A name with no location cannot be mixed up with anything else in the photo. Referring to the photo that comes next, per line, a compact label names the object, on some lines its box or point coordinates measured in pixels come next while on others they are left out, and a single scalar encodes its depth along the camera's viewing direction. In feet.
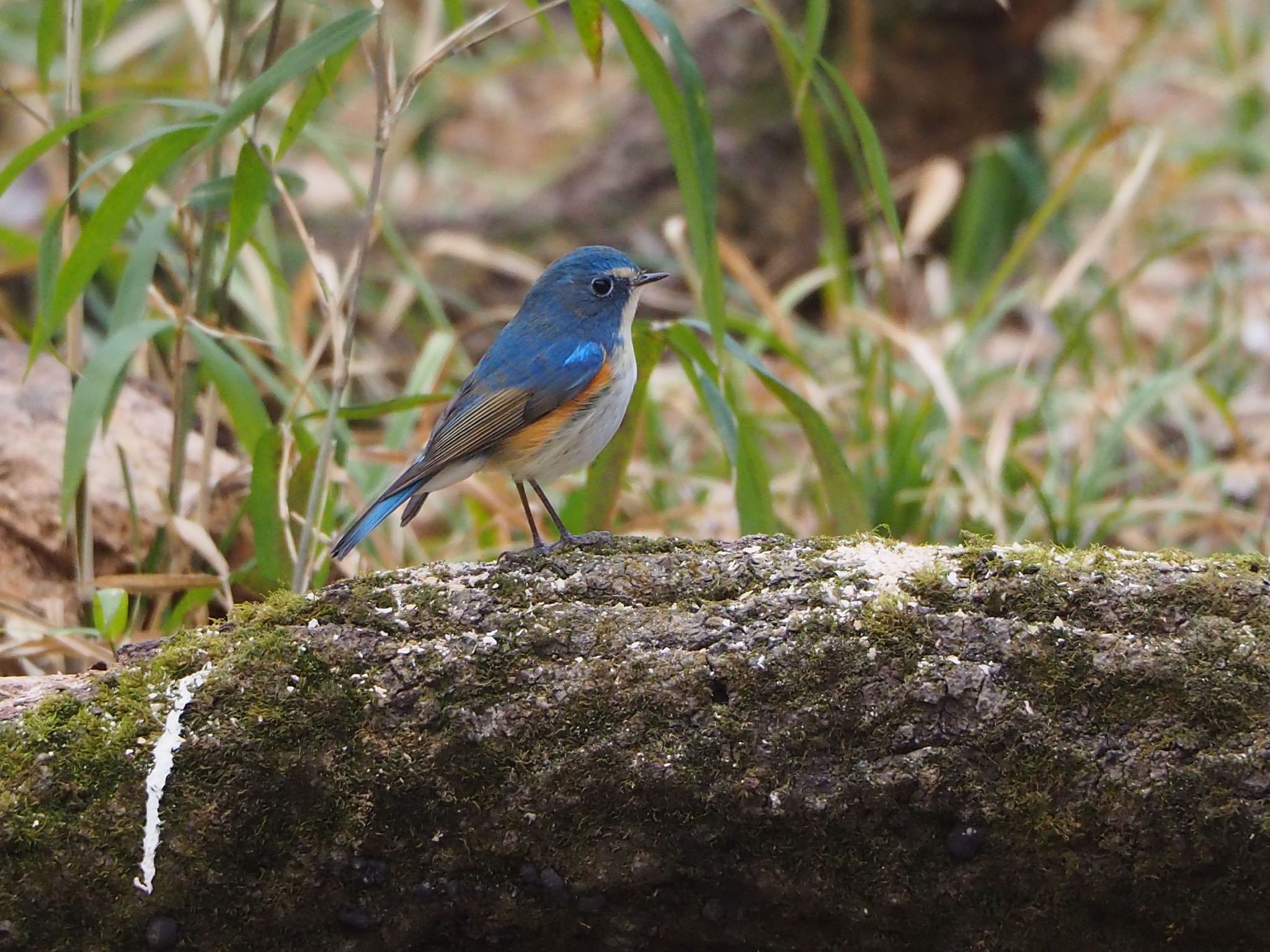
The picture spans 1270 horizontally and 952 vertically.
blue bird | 21.77
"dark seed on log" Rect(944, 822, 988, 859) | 14.43
